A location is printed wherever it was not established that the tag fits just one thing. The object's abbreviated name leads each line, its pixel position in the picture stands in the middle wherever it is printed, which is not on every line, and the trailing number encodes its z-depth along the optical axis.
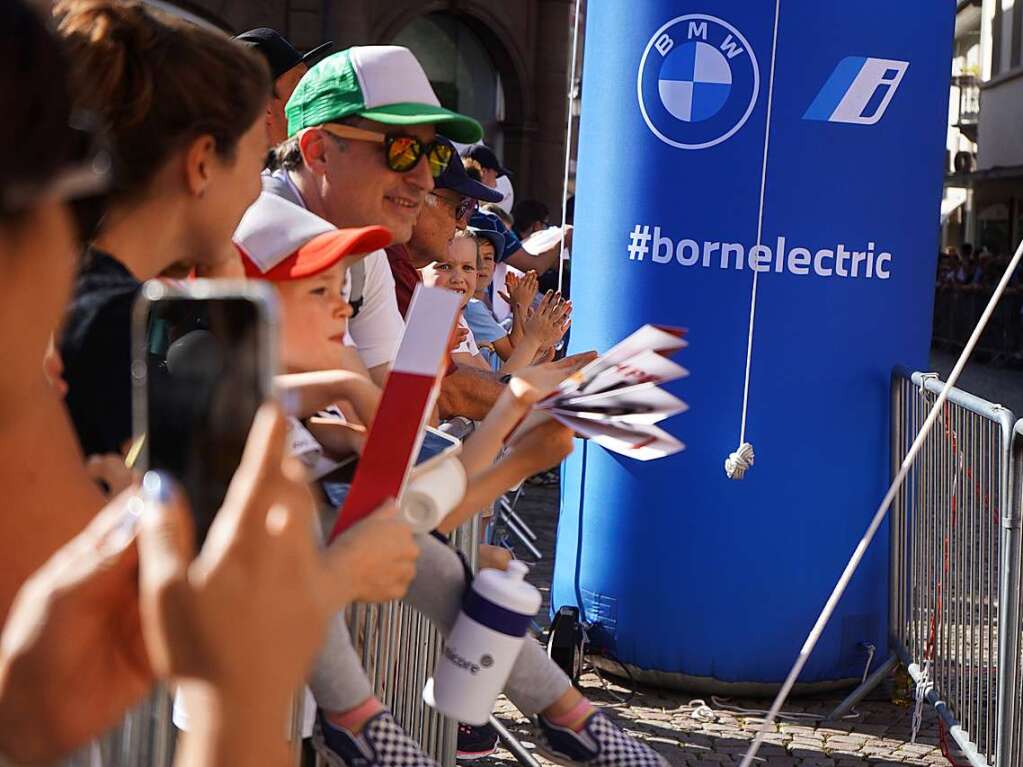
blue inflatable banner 5.95
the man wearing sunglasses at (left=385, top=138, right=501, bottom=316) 4.95
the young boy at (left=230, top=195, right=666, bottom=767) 2.67
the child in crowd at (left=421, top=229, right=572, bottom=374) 5.45
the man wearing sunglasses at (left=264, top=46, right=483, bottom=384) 3.72
